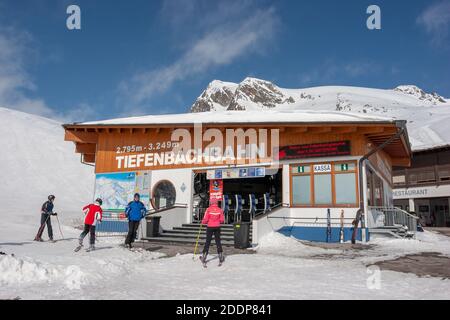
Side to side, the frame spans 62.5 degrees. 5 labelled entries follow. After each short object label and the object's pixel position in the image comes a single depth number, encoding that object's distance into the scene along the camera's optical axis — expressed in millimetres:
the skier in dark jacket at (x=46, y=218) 13938
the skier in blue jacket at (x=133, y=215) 12351
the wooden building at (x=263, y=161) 14555
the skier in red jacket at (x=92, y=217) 11766
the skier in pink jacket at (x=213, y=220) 9633
